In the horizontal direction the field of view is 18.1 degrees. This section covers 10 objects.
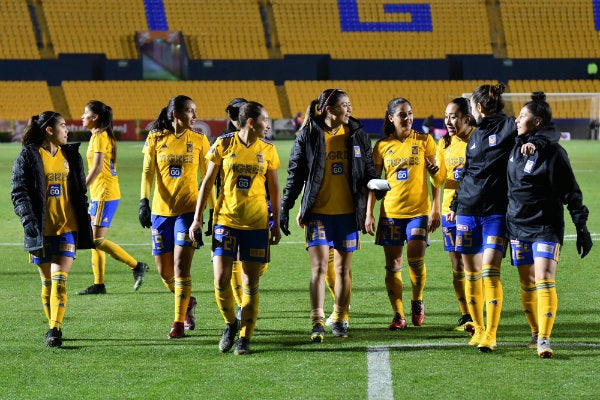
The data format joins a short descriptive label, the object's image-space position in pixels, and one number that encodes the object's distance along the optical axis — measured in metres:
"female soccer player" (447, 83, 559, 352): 13.97
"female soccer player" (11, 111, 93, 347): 14.60
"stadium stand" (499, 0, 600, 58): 105.00
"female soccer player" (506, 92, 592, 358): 13.26
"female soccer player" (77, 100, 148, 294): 19.59
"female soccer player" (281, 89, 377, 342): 15.08
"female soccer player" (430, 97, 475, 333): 16.02
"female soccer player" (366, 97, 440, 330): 16.15
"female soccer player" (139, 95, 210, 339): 15.94
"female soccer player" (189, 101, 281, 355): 14.14
